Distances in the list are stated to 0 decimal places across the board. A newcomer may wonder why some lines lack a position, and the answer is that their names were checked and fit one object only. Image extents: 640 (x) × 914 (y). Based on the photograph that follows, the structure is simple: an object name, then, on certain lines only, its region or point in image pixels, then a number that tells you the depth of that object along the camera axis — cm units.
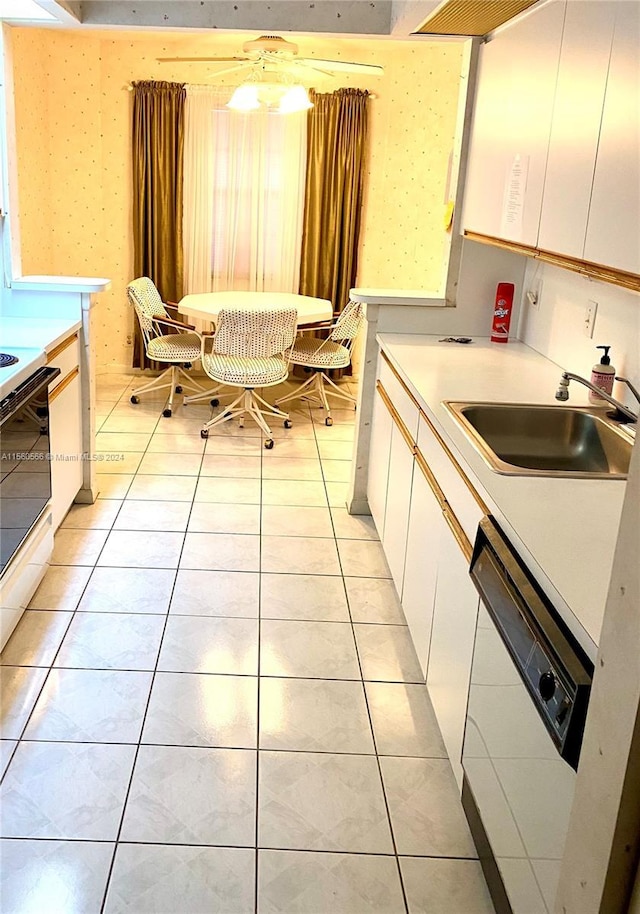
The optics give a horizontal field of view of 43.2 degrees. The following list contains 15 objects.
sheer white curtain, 581
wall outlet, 275
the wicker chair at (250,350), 464
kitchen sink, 241
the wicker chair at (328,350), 516
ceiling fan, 397
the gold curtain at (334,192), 576
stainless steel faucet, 214
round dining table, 512
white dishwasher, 128
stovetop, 250
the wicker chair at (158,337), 517
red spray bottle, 347
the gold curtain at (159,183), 571
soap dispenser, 246
